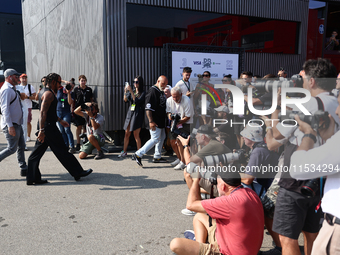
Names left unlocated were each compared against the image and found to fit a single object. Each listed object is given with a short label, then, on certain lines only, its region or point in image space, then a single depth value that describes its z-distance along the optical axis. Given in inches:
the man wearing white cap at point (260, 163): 119.3
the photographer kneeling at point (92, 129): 263.9
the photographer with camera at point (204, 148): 142.3
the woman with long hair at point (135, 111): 268.1
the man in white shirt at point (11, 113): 202.4
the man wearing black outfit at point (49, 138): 193.2
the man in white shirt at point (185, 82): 279.9
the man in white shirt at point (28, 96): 320.8
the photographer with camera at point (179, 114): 226.8
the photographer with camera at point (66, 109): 288.7
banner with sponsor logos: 314.2
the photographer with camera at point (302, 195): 94.3
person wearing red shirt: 92.7
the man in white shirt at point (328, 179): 70.2
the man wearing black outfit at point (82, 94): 299.7
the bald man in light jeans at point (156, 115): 244.2
